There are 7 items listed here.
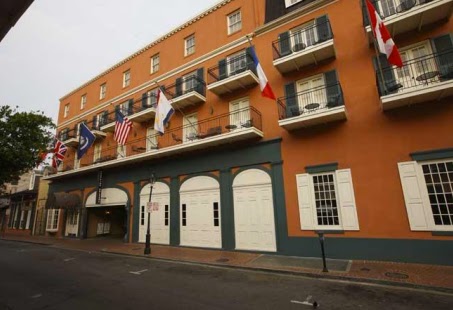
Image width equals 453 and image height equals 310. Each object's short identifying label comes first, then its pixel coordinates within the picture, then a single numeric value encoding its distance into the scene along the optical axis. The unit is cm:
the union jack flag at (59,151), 2093
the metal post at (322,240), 882
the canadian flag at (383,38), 879
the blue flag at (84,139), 1903
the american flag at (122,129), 1625
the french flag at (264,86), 1151
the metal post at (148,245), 1331
